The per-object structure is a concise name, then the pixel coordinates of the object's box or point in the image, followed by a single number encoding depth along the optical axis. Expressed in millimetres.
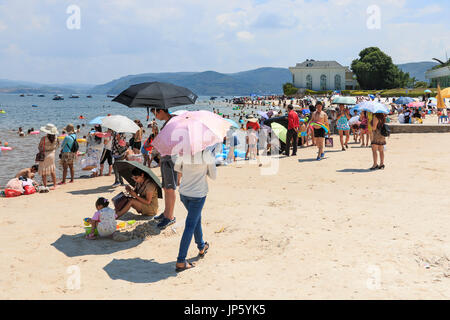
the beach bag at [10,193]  9203
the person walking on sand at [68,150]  9898
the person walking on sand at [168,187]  6051
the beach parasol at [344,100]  14576
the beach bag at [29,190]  9375
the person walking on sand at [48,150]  9430
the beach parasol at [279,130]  14275
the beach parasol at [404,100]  28566
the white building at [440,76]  61469
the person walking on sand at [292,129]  12764
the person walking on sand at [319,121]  11695
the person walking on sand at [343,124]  13878
